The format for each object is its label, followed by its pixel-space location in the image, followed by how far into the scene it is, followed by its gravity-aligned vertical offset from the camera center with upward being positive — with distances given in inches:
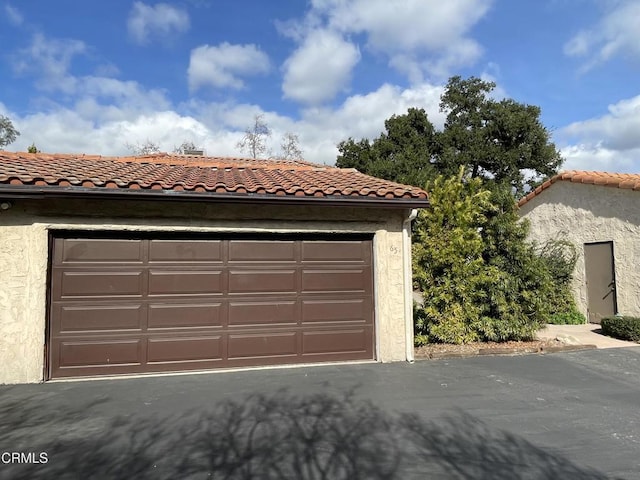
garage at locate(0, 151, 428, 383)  243.9 +2.2
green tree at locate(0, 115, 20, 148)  1162.6 +391.1
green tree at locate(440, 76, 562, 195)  1047.0 +306.5
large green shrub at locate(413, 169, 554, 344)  324.8 -0.9
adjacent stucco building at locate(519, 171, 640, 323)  412.8 +41.1
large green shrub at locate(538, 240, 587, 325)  464.4 -16.9
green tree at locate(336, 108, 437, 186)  922.1 +287.0
